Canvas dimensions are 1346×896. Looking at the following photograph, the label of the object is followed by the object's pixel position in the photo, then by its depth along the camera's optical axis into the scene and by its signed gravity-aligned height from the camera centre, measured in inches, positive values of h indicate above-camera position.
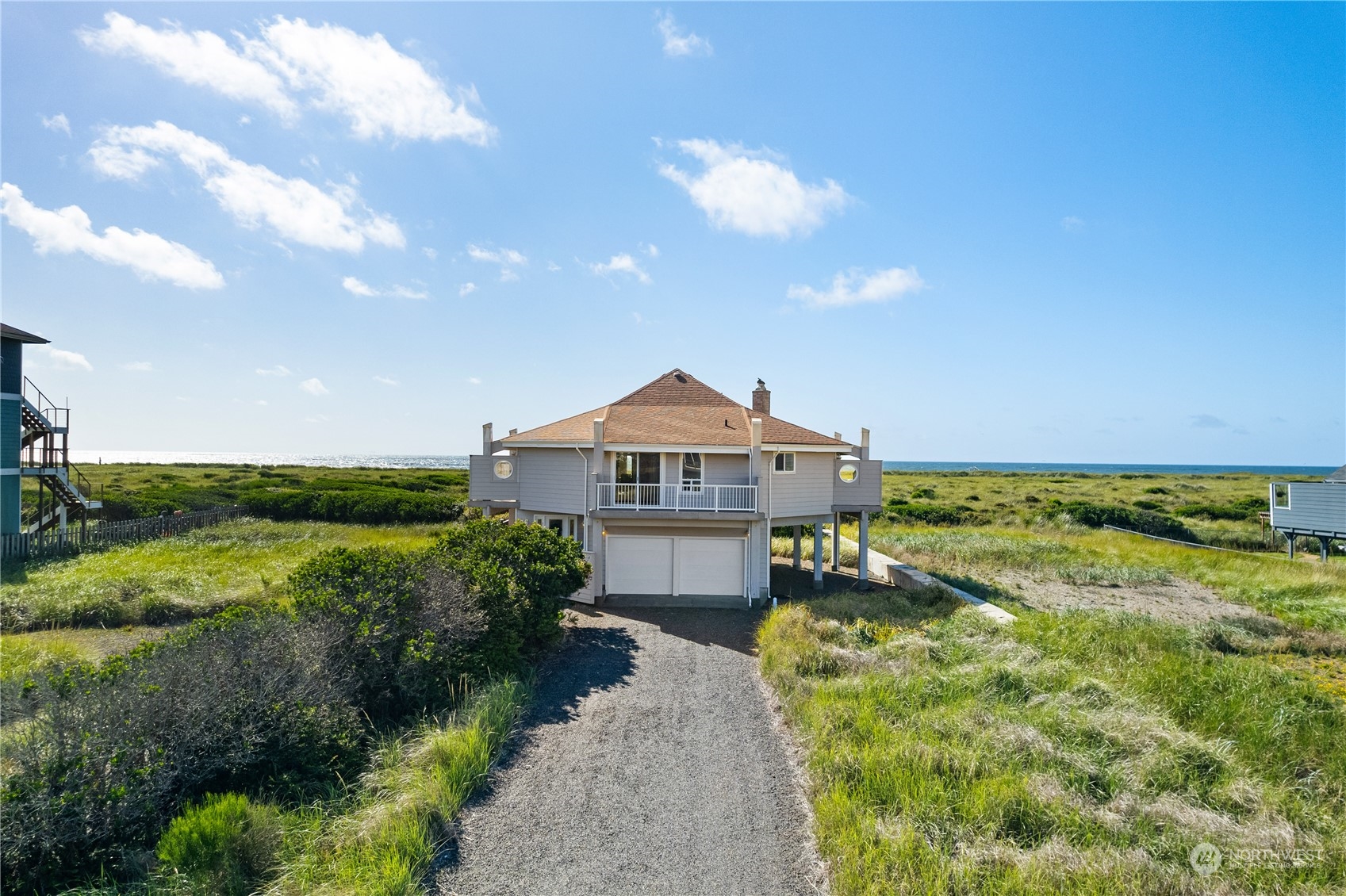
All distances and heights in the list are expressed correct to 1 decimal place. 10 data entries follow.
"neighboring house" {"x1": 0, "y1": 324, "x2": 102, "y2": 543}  804.0 +1.7
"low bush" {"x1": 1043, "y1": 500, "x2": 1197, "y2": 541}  1385.3 -131.3
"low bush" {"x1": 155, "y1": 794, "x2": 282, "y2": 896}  202.5 -134.1
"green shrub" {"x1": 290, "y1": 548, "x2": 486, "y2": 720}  341.1 -96.0
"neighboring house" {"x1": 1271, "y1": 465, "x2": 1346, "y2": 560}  973.8 -75.5
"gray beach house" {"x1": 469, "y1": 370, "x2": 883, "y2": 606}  669.3 -34.1
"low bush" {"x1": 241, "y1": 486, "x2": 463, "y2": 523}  1400.1 -111.1
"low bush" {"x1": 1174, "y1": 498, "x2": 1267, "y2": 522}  1663.4 -130.0
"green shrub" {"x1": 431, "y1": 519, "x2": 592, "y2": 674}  430.9 -92.3
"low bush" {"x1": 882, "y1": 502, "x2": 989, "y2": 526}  1582.2 -139.2
